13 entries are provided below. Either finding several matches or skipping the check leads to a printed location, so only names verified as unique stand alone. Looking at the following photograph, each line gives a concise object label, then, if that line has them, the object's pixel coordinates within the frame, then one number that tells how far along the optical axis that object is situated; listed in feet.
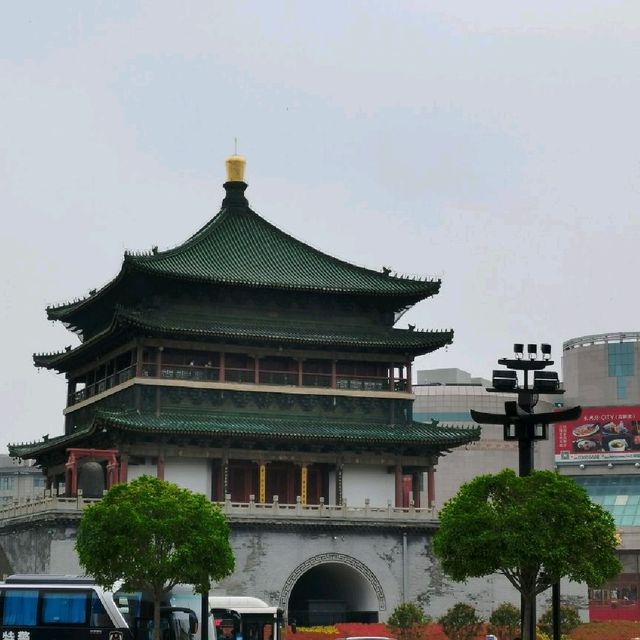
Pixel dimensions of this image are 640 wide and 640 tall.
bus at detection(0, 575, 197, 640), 156.97
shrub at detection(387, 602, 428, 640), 221.05
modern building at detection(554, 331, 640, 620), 422.41
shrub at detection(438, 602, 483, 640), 221.46
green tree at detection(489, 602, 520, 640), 220.84
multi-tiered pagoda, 239.50
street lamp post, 136.56
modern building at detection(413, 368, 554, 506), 445.78
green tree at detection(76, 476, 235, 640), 168.25
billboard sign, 453.17
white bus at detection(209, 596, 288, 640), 187.21
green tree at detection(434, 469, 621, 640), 152.66
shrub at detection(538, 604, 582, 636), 221.46
